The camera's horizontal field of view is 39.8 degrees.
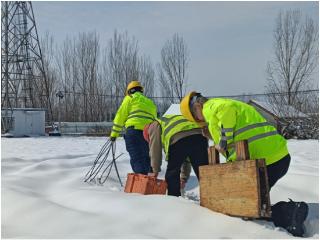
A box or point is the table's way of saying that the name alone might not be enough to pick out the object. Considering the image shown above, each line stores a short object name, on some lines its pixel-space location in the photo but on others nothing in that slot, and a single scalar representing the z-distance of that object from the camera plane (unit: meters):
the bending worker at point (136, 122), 5.98
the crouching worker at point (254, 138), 3.41
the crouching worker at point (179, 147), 4.55
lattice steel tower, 24.52
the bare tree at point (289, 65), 26.45
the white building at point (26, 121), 23.19
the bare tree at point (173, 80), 33.53
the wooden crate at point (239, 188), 3.34
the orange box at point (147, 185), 4.73
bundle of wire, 6.08
